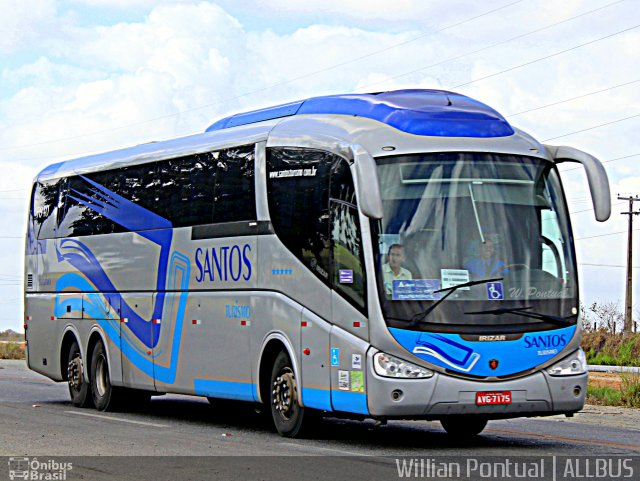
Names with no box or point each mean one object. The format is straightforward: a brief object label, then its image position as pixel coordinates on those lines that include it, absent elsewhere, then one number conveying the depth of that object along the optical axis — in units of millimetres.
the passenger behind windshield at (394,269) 13898
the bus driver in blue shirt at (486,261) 13945
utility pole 57438
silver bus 13766
